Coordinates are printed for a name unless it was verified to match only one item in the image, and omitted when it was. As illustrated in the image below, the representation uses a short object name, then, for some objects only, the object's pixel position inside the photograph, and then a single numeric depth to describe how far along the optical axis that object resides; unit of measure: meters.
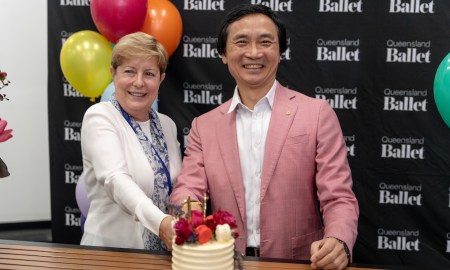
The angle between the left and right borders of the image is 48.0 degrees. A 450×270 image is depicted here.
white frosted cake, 1.25
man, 1.94
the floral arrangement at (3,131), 1.51
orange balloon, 3.35
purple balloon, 3.31
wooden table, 1.52
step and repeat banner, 3.60
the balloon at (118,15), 3.13
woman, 1.96
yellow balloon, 3.35
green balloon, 3.10
